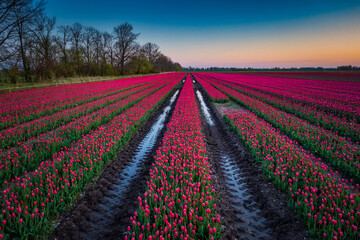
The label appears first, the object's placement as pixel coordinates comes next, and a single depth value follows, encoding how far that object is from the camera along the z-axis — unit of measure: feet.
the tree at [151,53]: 383.16
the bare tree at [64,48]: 166.61
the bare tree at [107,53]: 224.53
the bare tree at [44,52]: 107.14
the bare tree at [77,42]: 181.18
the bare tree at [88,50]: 197.36
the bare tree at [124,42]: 223.71
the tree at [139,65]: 232.73
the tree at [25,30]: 68.41
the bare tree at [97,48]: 214.90
